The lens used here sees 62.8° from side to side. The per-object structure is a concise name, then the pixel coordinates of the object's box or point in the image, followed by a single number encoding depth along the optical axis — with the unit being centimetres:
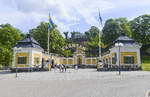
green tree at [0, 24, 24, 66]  2666
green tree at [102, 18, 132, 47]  4107
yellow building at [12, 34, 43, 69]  2372
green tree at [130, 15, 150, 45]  4388
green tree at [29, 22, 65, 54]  3862
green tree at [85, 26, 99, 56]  4478
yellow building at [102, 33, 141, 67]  2262
